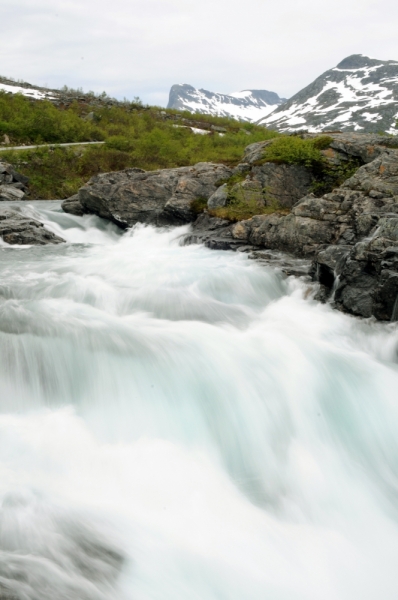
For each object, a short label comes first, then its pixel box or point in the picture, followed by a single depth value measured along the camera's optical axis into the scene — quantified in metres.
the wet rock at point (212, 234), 15.06
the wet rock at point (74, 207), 21.09
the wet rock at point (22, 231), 16.11
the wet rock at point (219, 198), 16.81
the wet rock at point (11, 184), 23.34
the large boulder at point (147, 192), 18.55
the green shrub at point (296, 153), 17.36
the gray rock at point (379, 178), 13.28
